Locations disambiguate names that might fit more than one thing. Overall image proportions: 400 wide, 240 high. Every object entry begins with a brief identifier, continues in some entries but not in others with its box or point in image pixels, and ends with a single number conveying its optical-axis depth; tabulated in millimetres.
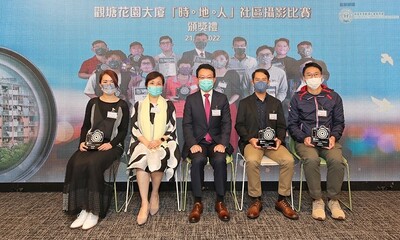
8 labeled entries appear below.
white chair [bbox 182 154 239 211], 3597
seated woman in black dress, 3189
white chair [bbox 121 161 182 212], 3518
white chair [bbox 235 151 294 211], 3543
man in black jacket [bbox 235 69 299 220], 3471
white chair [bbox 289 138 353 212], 3533
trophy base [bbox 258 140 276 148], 3573
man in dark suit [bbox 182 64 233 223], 3619
